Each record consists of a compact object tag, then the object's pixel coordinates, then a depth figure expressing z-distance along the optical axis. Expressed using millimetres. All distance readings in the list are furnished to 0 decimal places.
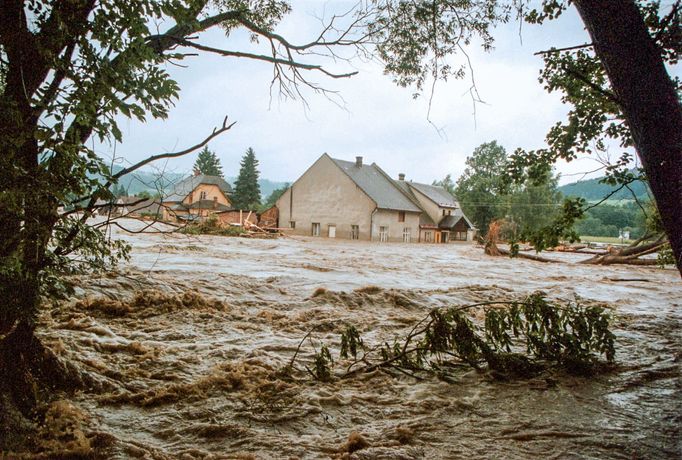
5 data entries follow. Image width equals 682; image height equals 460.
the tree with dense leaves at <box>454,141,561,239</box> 60719
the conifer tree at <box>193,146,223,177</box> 76450
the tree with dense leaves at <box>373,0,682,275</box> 2746
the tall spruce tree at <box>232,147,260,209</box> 64188
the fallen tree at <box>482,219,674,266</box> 18191
